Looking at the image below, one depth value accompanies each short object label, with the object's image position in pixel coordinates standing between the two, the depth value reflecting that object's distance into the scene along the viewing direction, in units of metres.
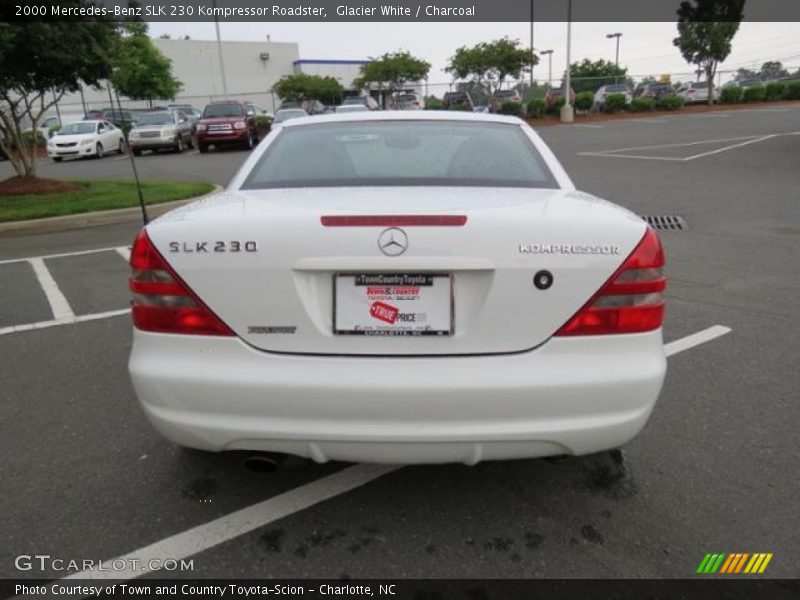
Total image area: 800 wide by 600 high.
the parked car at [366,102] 31.59
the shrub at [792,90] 37.28
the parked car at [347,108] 22.29
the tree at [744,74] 46.72
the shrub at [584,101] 36.25
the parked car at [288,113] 23.41
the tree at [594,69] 65.28
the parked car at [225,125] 23.34
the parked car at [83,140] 23.30
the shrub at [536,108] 36.09
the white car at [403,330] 2.19
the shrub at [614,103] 35.66
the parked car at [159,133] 24.50
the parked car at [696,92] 39.81
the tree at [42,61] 9.81
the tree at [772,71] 52.22
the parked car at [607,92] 37.38
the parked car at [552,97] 36.19
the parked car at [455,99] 36.03
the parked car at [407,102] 34.78
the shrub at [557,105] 35.69
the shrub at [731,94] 37.62
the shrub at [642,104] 35.84
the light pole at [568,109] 33.53
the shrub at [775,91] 37.69
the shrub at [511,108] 36.44
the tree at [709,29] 35.81
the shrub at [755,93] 37.72
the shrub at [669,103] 35.69
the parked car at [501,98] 37.34
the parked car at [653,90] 40.83
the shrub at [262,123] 26.69
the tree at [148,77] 43.41
